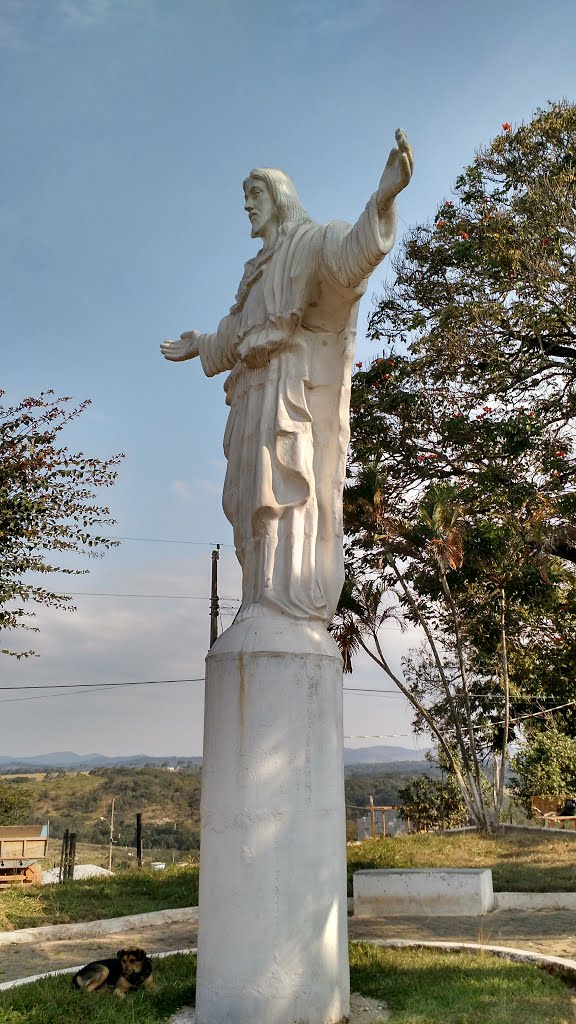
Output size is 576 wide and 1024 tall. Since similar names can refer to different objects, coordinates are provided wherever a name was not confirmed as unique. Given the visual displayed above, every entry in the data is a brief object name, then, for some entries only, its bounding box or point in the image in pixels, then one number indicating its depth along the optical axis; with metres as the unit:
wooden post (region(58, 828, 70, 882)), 13.72
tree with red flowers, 11.45
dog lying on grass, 4.92
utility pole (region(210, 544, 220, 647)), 18.39
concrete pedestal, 4.29
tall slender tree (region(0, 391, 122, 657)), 10.97
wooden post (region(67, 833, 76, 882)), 13.46
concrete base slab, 8.64
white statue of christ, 5.03
